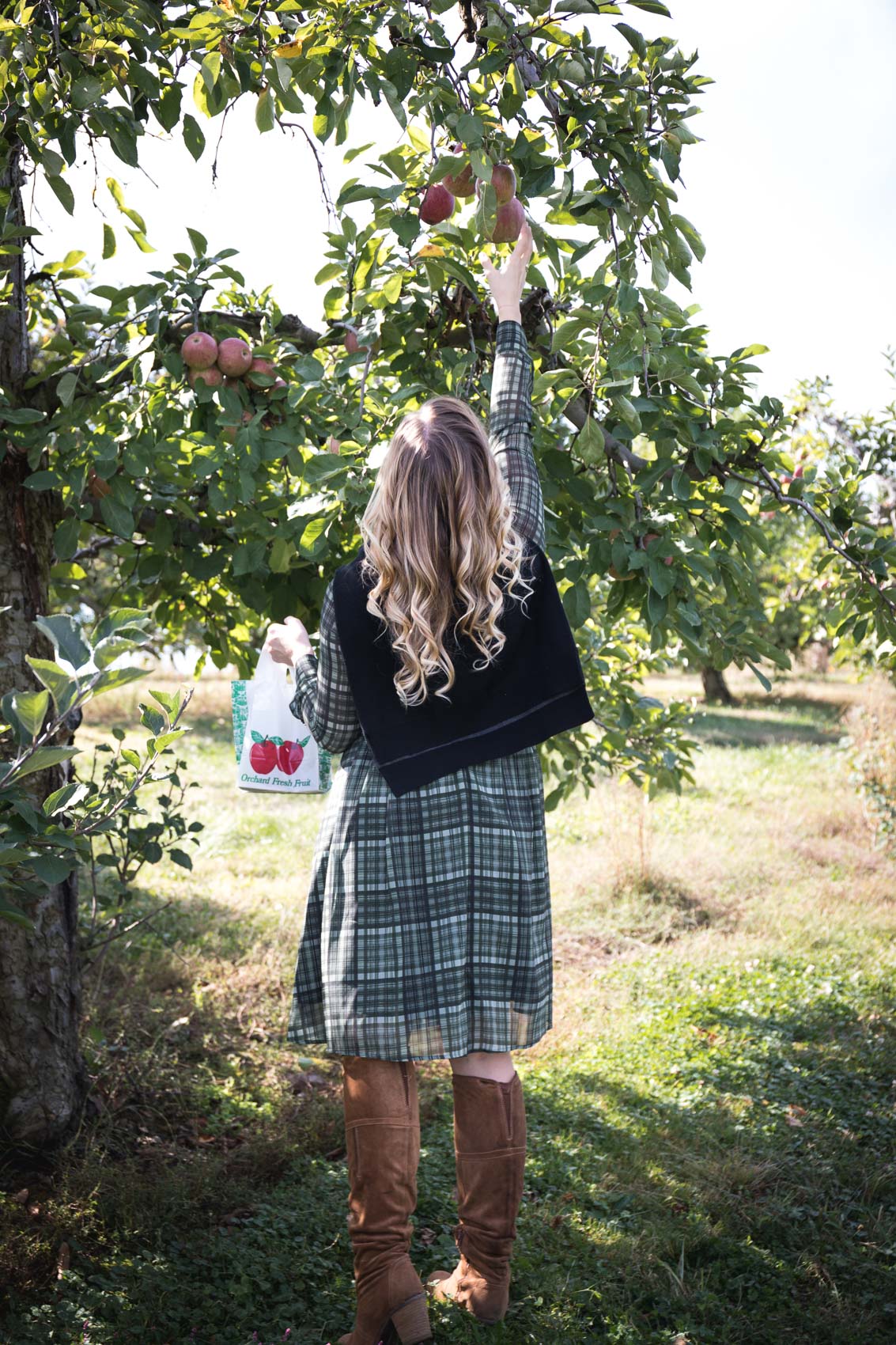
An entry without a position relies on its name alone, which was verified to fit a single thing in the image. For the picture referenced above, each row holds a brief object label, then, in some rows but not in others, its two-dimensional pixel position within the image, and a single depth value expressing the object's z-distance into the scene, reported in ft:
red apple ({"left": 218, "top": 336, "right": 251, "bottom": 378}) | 7.82
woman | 5.91
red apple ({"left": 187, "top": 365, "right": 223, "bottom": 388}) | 7.72
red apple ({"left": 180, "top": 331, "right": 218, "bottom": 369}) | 7.70
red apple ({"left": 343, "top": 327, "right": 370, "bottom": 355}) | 8.07
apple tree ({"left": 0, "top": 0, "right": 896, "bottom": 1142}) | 6.53
